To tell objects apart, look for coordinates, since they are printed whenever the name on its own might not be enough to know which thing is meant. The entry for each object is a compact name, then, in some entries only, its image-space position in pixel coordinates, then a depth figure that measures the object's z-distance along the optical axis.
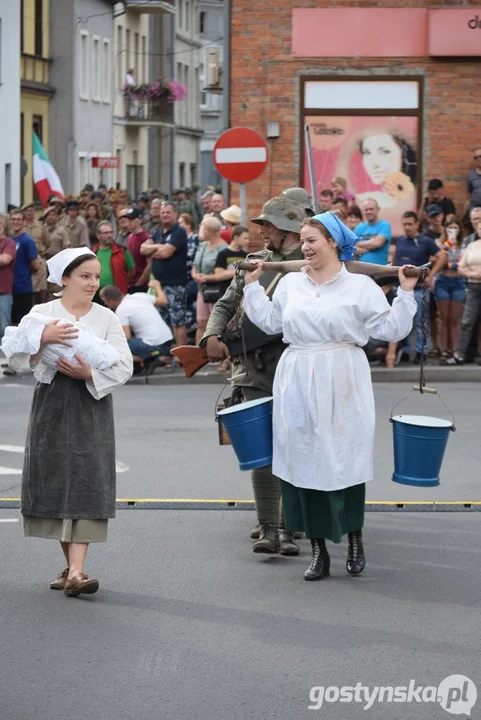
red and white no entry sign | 18.27
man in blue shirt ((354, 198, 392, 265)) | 17.92
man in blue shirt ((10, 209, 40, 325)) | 19.41
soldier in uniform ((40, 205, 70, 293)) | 22.17
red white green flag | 29.95
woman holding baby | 7.65
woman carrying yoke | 7.86
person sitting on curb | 17.48
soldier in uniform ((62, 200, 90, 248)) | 23.06
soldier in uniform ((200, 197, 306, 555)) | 8.61
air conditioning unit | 27.14
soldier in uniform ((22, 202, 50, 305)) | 21.11
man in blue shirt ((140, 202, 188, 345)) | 18.53
